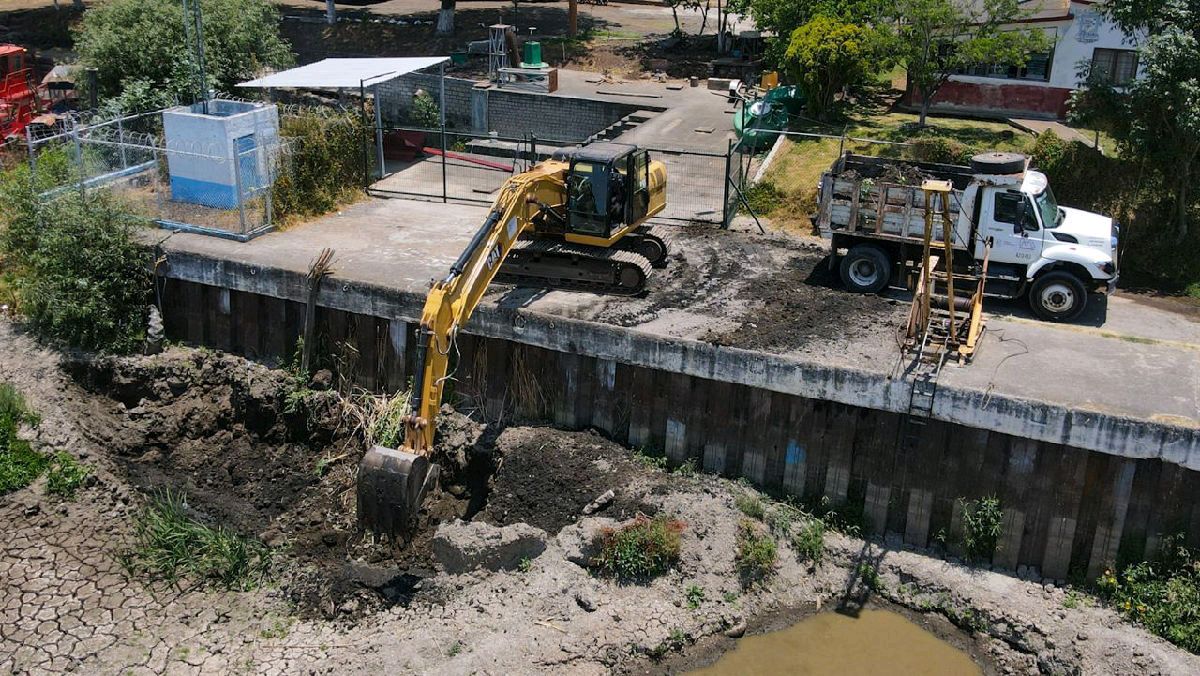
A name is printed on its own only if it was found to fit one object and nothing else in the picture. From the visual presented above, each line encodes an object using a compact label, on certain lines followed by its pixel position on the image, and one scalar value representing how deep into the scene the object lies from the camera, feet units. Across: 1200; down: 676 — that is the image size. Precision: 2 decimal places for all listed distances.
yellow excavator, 46.96
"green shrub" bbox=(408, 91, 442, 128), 92.58
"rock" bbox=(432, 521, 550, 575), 45.70
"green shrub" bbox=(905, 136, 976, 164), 71.15
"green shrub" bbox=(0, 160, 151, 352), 58.39
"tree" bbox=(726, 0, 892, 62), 84.07
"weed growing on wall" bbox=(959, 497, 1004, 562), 46.29
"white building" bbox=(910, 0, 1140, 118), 79.92
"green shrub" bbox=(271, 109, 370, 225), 66.33
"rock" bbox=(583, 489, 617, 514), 47.52
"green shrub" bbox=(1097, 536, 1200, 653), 42.63
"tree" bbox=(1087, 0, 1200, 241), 60.29
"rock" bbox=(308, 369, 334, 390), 57.26
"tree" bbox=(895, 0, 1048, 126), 75.92
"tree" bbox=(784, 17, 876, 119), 80.94
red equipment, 86.84
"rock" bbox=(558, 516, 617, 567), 45.70
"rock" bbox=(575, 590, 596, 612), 43.65
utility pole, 83.55
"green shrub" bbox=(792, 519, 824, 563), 46.83
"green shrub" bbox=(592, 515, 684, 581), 45.19
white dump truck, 54.34
